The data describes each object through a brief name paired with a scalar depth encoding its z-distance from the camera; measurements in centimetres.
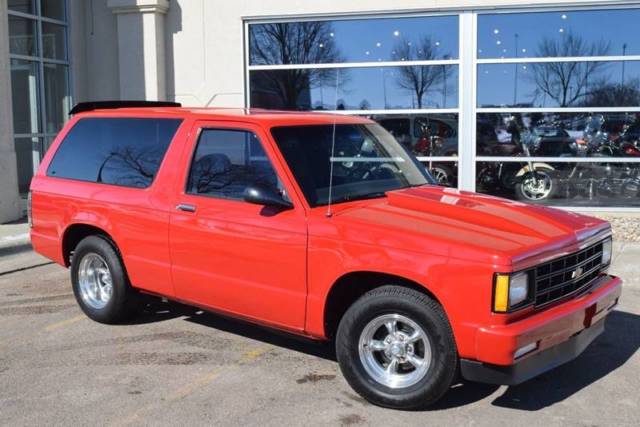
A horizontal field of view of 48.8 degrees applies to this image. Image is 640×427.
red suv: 396
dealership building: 1177
